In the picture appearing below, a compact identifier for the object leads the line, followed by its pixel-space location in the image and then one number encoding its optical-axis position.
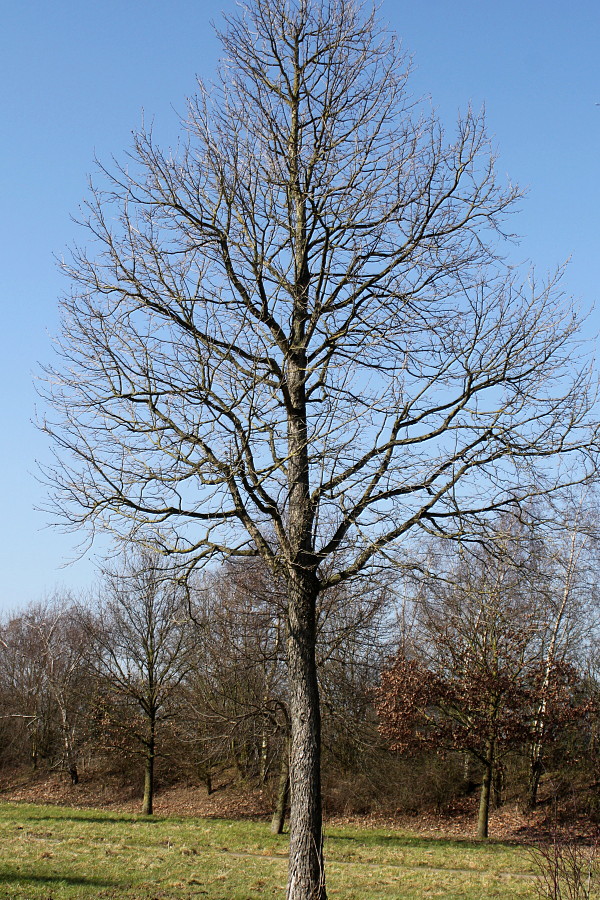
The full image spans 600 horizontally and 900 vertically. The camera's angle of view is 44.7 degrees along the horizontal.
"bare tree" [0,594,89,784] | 29.33
